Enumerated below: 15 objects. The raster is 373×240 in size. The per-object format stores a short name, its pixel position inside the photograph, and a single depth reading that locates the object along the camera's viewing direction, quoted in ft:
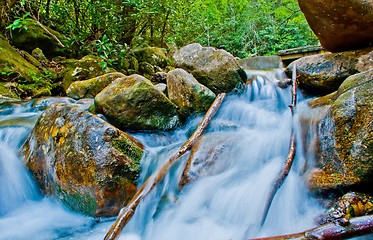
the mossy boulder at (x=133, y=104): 12.89
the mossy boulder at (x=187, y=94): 14.93
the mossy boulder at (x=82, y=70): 21.31
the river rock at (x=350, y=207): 6.88
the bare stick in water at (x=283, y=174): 8.33
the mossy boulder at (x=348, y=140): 7.48
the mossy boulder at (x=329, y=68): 13.55
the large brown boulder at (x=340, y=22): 12.79
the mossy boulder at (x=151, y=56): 28.32
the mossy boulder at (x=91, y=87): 17.88
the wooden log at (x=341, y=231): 4.75
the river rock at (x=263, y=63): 29.91
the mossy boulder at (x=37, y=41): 25.49
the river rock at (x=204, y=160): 9.65
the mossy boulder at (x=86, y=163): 9.59
